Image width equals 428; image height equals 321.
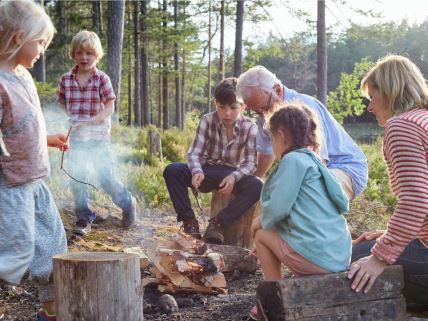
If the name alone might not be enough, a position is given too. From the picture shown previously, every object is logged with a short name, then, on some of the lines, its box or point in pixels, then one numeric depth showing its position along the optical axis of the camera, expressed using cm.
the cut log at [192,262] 397
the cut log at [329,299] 260
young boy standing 502
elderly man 412
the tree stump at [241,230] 515
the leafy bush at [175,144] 1291
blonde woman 258
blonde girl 289
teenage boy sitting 496
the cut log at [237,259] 456
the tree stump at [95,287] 275
